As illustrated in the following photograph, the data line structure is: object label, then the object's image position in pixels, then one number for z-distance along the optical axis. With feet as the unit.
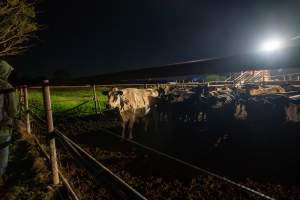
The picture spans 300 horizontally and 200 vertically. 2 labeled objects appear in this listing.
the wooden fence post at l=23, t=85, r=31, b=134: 11.71
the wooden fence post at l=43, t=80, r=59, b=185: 6.05
